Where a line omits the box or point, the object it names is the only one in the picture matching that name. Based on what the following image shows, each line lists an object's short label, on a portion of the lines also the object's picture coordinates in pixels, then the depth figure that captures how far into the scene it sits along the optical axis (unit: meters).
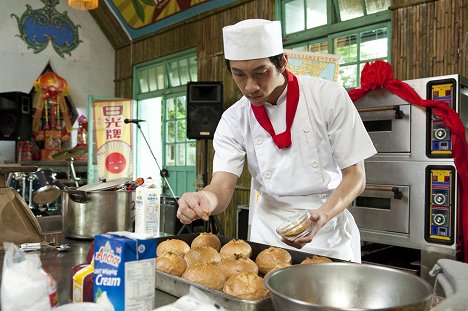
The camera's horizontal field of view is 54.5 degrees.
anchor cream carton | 0.79
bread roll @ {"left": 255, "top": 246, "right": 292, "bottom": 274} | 1.25
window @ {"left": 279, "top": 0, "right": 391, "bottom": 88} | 4.38
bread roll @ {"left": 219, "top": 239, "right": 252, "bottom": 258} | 1.36
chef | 1.65
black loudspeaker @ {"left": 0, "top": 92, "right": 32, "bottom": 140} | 7.12
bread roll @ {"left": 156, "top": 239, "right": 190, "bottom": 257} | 1.37
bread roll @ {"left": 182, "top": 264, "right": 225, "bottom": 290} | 1.05
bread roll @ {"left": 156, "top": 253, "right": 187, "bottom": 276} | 1.13
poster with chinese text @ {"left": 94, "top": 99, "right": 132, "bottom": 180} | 7.13
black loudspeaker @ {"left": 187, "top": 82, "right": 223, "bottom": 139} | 5.58
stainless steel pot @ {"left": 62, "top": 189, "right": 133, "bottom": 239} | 1.72
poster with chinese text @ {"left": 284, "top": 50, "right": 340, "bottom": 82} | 3.56
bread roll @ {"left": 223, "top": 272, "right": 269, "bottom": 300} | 0.95
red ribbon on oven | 2.77
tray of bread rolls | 0.95
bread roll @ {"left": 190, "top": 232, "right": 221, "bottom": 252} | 1.46
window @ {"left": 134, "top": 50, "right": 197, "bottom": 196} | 6.98
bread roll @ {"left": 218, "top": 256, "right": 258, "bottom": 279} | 1.15
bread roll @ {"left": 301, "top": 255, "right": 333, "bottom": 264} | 1.18
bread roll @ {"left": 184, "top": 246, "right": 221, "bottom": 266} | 1.27
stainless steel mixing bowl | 0.86
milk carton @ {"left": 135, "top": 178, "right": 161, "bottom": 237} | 1.69
